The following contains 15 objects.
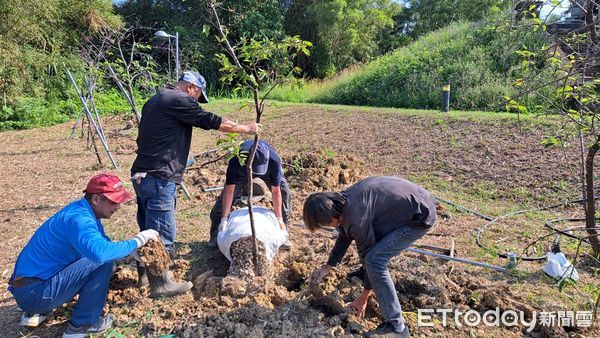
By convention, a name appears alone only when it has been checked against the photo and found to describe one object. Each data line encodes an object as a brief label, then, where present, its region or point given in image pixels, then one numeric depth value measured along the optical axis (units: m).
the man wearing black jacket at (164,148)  3.06
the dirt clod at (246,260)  3.24
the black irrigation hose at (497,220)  3.79
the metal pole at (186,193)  5.32
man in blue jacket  2.46
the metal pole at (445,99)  9.27
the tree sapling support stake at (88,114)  6.72
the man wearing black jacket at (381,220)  2.42
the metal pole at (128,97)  5.30
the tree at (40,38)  12.91
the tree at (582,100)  3.04
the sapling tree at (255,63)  2.72
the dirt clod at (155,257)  2.95
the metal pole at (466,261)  3.53
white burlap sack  3.45
